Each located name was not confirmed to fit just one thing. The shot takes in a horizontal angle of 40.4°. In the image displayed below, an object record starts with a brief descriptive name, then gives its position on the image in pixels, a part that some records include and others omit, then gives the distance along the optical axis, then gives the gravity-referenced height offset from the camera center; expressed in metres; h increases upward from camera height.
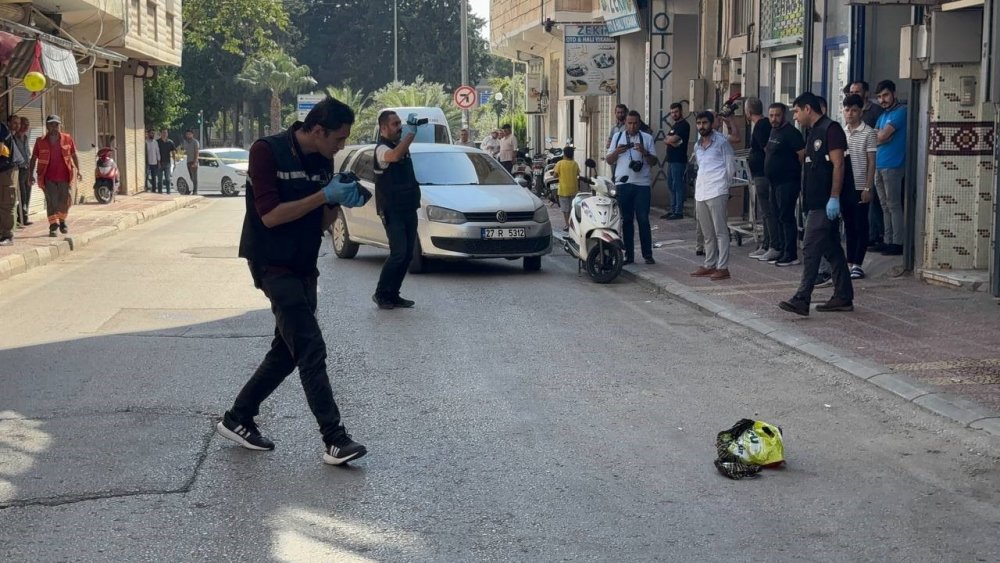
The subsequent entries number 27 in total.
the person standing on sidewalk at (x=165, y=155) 38.44 +0.15
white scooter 14.99 -0.79
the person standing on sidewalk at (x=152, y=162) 37.69 -0.05
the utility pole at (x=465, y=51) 40.45 +3.37
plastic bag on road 6.44 -1.38
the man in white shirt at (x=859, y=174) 13.75 -0.12
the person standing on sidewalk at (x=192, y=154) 38.47 +0.18
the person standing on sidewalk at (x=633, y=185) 16.12 -0.28
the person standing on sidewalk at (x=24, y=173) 21.58 -0.21
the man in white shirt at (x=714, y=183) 14.38 -0.23
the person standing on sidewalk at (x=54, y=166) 19.95 -0.09
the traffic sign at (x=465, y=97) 37.97 +1.78
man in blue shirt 14.32 +0.10
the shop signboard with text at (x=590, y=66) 29.36 +2.07
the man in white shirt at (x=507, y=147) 33.44 +0.34
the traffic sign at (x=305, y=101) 46.44 +2.05
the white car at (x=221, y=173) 42.88 -0.39
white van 34.69 +0.89
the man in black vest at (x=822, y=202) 11.44 -0.34
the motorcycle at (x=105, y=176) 30.50 -0.36
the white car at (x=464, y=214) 15.30 -0.61
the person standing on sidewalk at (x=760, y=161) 16.03 +0.01
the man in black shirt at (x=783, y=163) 14.73 -0.01
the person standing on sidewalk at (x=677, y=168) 22.48 -0.11
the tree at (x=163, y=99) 40.59 +1.87
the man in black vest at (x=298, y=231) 6.51 -0.34
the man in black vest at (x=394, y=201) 12.40 -0.37
